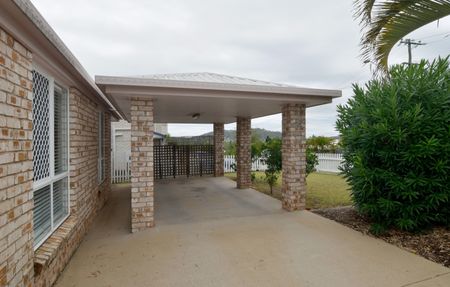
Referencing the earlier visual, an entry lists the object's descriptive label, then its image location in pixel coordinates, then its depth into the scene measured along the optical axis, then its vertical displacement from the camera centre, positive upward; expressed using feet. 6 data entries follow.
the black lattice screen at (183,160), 43.78 -2.88
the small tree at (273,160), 30.41 -2.02
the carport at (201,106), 16.30 +3.24
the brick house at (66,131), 7.51 +0.65
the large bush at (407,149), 14.92 -0.41
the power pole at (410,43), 67.12 +26.02
